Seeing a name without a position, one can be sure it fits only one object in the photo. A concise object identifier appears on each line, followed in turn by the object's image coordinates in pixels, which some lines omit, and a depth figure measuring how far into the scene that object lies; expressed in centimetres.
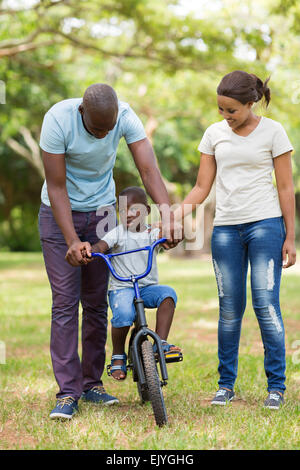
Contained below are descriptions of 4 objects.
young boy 809
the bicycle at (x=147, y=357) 693
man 753
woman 784
